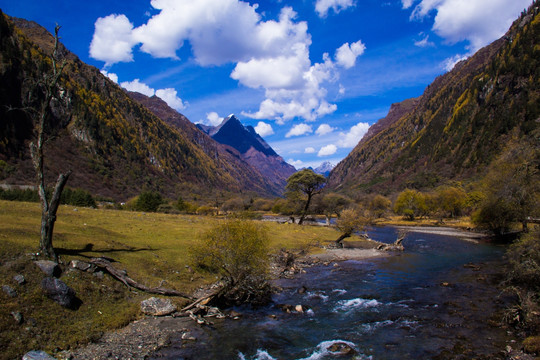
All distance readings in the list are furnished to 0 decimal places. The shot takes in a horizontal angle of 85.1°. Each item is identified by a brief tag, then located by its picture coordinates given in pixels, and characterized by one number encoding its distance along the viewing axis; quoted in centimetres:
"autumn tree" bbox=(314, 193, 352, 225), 11421
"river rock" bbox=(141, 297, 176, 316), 1930
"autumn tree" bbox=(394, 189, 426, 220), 12875
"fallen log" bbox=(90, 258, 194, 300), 2134
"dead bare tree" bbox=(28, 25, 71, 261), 1906
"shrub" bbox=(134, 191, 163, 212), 9731
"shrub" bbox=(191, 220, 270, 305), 2330
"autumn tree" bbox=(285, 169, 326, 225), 7638
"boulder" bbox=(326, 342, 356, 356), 1614
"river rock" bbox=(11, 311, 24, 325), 1362
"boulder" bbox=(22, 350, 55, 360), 1198
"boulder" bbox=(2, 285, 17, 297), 1477
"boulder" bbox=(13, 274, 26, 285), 1577
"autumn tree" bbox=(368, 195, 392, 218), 15788
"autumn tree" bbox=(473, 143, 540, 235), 5047
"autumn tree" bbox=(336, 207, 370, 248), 5504
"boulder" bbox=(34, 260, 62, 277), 1762
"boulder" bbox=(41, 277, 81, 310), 1609
